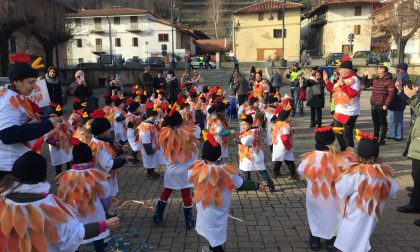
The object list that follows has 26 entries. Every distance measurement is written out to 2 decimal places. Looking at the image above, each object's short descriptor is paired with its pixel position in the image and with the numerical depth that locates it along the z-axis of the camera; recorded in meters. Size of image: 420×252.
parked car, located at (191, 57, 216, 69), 36.92
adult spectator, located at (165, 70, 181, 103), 13.78
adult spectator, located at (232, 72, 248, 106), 12.14
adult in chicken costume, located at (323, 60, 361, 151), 7.45
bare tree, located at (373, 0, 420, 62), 24.23
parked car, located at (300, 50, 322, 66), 34.69
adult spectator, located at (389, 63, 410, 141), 9.45
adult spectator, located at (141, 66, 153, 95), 13.42
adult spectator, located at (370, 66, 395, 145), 8.93
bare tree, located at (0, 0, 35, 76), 19.35
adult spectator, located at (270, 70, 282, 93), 15.73
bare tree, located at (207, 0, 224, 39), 71.69
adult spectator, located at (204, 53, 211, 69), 37.00
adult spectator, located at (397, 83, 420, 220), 4.96
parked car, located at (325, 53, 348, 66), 33.33
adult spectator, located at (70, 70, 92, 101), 8.82
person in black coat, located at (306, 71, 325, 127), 11.42
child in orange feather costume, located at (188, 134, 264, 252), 3.78
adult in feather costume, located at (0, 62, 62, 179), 3.30
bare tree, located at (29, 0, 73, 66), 22.59
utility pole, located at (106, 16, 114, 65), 54.37
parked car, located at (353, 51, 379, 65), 34.69
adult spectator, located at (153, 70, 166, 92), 13.03
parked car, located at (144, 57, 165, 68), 34.50
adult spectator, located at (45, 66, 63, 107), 8.37
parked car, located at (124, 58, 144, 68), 33.66
